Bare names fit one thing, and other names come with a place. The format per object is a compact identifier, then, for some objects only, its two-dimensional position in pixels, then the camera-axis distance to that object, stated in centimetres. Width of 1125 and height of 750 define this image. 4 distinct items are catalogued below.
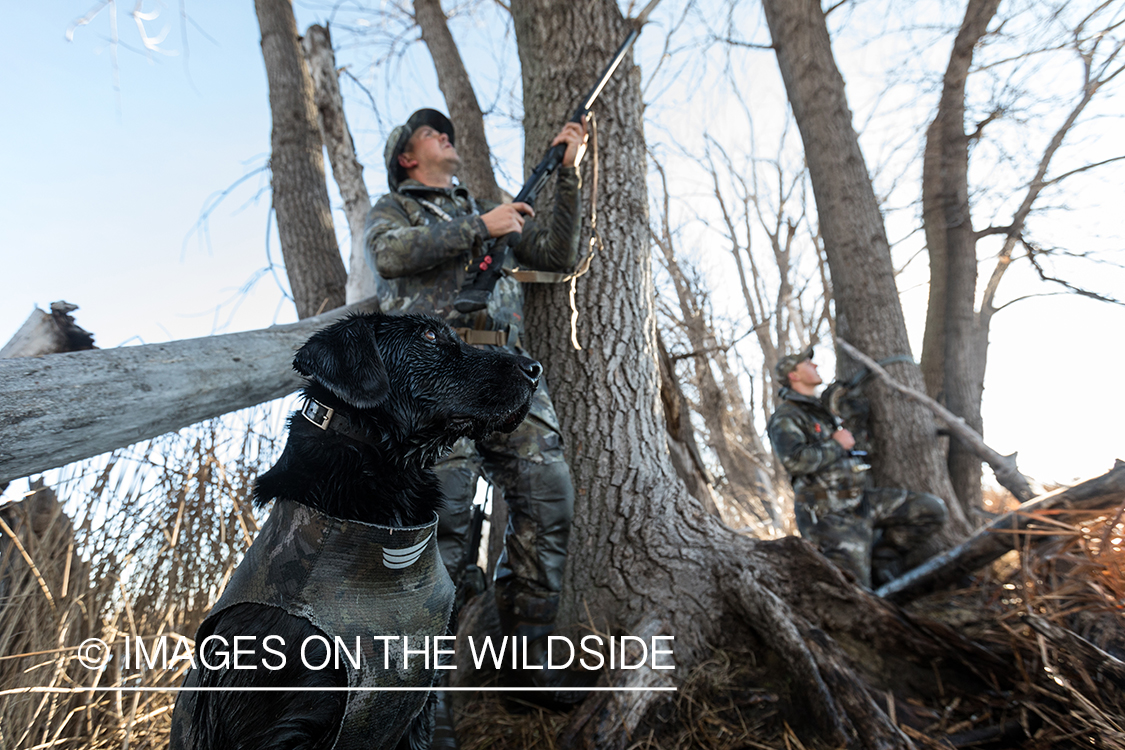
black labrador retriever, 134
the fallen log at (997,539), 251
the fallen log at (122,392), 165
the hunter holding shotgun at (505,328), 247
